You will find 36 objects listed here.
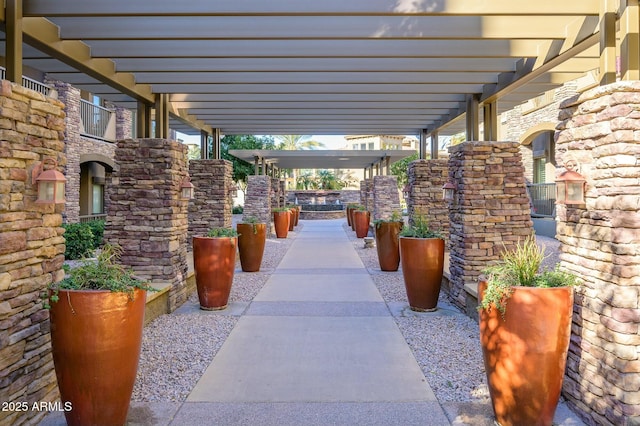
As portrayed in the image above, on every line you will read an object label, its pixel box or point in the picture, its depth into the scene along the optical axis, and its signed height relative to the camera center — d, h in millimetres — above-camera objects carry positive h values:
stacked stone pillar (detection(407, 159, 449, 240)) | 9938 +597
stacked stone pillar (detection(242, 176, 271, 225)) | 15852 +589
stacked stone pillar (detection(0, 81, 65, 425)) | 2988 -241
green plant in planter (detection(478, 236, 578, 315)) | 3041 -427
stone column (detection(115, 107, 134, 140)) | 16078 +3266
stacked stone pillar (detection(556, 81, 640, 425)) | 2867 -288
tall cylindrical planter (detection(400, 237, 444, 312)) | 5848 -654
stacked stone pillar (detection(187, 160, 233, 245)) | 9992 +418
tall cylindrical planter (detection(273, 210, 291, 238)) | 15406 -223
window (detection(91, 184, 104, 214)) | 16023 +614
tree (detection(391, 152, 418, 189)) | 35562 +3521
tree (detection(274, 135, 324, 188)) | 37594 +6088
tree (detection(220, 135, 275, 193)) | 23969 +3596
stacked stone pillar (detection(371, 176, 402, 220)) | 15898 +683
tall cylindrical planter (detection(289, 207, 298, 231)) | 17972 -74
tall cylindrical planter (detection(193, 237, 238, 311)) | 6023 -675
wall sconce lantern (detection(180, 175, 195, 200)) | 6442 +379
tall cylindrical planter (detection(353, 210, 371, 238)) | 15180 -195
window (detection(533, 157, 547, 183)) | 16875 +1674
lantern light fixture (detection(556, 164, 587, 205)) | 3289 +201
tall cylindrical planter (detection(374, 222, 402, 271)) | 8789 -536
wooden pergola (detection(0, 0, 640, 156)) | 3918 +1775
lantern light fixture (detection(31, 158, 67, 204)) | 3289 +241
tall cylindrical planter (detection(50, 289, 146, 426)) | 2855 -829
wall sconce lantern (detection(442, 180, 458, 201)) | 6420 +356
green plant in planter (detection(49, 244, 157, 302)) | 3020 -420
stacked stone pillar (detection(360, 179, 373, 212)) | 18750 +995
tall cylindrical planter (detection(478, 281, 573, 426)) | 2900 -850
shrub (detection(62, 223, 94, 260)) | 9750 -494
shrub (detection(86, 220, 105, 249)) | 11101 -349
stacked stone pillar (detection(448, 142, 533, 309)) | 6125 +141
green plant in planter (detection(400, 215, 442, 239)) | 6145 -214
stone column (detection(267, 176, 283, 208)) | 19080 +985
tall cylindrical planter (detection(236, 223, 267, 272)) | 8781 -532
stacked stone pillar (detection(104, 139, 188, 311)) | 6152 +100
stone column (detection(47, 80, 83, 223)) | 12344 +1931
